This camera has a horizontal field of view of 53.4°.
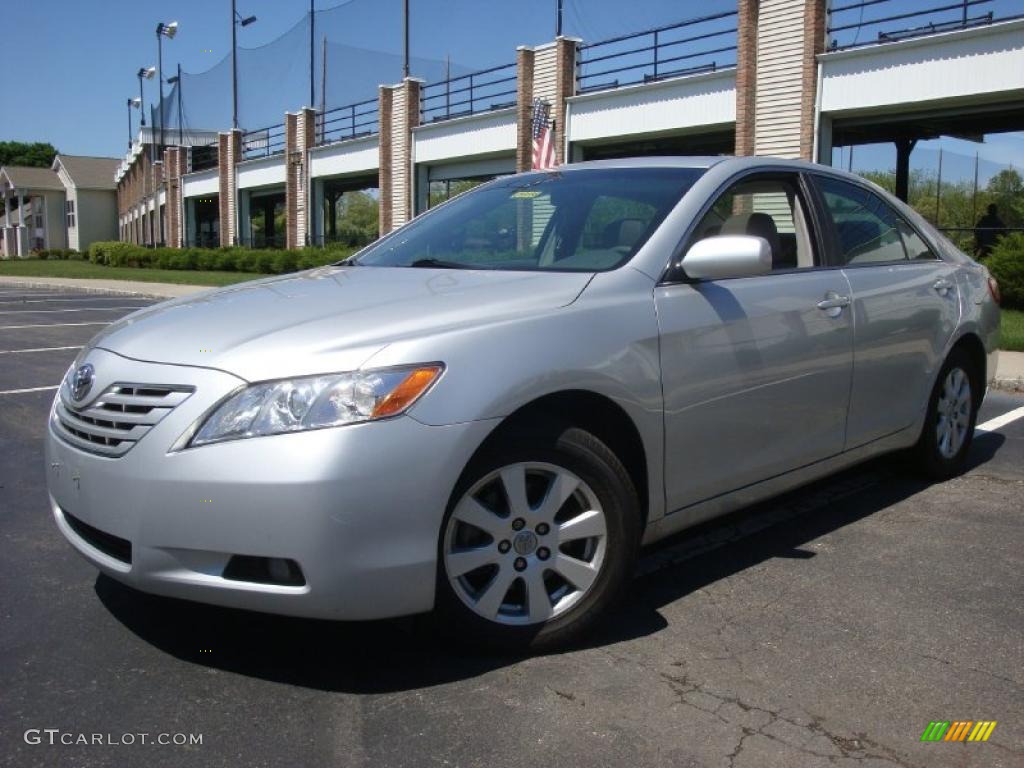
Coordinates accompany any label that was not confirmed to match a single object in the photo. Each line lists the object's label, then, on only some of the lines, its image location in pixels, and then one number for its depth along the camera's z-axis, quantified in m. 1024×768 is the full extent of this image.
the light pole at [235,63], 46.91
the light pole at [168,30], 53.31
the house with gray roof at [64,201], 78.81
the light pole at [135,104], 68.54
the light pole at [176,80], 54.91
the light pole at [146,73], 58.12
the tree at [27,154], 123.19
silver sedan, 2.81
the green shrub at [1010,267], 14.69
